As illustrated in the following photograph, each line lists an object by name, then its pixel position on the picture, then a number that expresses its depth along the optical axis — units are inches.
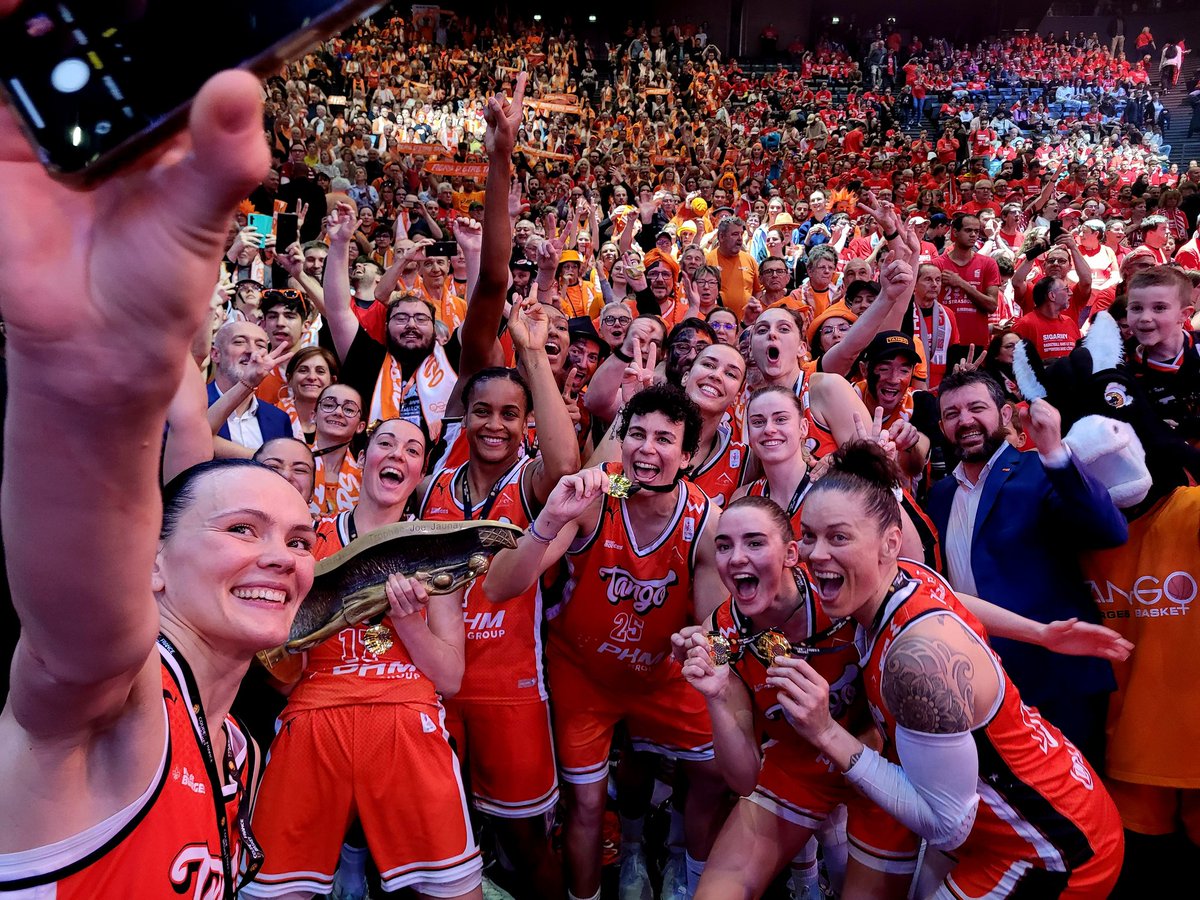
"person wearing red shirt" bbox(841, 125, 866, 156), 882.8
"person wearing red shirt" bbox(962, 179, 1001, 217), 436.1
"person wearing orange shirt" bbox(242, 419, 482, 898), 113.7
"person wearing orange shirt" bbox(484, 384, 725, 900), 143.5
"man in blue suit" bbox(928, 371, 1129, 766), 121.3
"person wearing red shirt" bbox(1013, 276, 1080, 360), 277.4
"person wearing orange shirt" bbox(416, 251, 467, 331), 288.0
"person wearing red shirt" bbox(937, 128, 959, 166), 805.9
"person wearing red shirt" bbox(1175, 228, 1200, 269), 351.9
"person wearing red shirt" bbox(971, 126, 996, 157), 867.7
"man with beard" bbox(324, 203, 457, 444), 200.2
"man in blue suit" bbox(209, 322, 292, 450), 173.0
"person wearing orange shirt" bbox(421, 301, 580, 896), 137.2
